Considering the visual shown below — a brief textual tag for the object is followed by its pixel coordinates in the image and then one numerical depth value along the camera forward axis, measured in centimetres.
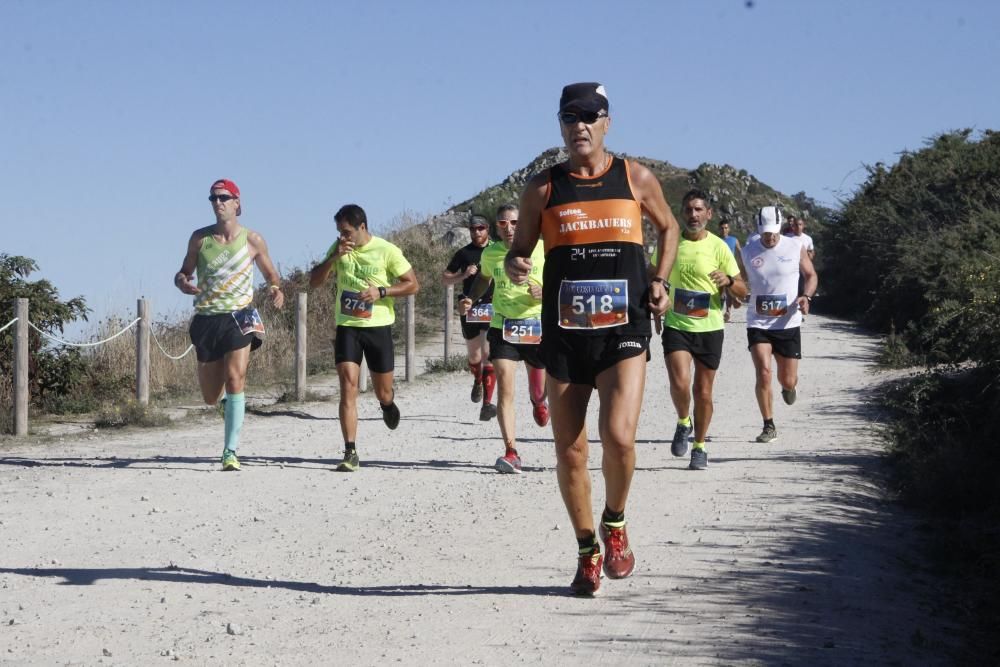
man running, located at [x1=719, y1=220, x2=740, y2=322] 1322
